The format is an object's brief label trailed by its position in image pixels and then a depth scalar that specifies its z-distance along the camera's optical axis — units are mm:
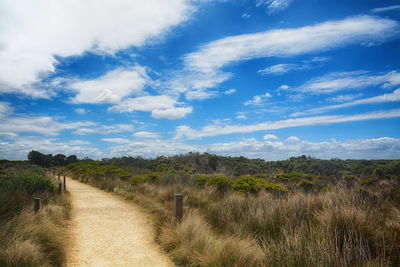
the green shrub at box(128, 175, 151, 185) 16900
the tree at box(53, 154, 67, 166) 62719
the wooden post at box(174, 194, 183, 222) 6828
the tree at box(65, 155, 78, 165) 65825
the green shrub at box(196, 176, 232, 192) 12102
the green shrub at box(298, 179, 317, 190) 15216
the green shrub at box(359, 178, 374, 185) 16172
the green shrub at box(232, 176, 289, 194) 11266
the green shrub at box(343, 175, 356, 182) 19464
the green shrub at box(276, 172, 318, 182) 18059
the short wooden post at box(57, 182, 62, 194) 13588
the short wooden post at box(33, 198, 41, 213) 7551
